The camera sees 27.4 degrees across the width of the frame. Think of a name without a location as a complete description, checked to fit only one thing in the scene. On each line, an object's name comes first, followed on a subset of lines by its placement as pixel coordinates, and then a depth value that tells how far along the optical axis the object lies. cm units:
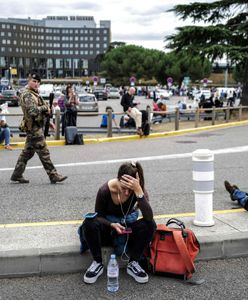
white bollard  570
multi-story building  18825
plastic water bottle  451
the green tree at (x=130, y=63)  12188
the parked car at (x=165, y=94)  6619
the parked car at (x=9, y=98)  4634
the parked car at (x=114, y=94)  7600
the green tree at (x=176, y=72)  11067
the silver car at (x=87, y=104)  3760
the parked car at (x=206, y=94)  5718
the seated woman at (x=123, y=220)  479
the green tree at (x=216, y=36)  2662
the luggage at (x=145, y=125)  1800
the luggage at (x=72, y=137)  1594
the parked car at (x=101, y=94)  6812
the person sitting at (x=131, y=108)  1777
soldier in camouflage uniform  848
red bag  470
